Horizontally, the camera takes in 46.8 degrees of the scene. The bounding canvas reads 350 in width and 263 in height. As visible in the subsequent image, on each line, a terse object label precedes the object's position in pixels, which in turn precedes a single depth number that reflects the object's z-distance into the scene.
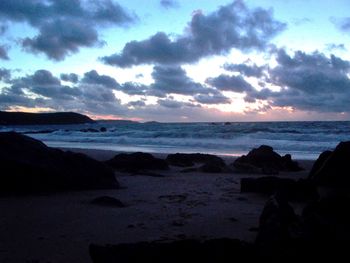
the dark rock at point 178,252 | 2.94
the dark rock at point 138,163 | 11.31
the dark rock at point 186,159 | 13.15
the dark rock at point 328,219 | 3.07
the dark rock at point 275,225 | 3.11
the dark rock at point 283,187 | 6.41
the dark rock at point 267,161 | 11.87
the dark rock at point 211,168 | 10.80
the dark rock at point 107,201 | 6.18
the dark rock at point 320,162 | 7.45
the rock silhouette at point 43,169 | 7.17
